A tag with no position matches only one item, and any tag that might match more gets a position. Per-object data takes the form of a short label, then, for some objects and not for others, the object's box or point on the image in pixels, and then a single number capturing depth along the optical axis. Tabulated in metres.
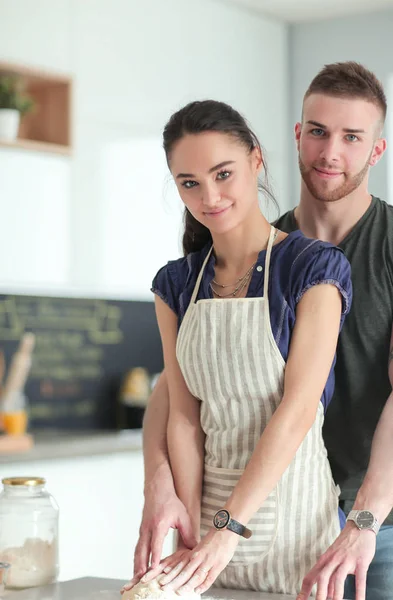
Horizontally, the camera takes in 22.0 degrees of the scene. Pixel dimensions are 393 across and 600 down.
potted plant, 3.75
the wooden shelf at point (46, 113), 3.82
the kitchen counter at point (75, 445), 3.47
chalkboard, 4.21
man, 1.82
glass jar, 1.69
